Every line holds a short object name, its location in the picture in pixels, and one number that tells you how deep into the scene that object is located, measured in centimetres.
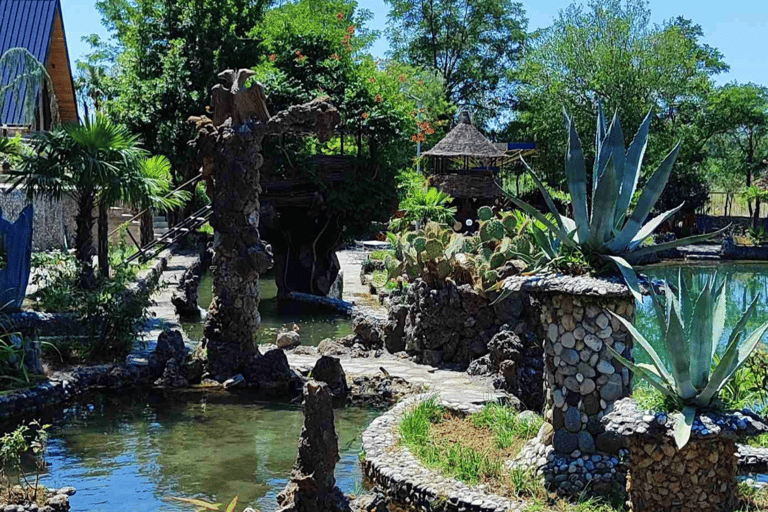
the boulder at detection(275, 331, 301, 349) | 1596
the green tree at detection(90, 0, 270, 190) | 2977
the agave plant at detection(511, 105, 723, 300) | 761
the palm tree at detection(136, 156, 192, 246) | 1561
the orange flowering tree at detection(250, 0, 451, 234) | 2181
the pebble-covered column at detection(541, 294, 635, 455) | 757
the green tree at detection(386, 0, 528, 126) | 5488
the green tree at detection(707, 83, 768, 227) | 4384
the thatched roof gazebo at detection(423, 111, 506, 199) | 3347
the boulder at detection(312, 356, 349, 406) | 1215
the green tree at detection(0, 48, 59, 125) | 1466
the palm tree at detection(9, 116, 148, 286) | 1492
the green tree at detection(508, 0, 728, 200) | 4275
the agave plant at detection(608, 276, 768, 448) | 657
